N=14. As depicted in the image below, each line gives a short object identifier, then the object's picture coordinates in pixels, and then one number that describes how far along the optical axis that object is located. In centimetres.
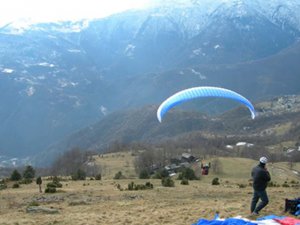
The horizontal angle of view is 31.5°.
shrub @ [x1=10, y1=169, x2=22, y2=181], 6181
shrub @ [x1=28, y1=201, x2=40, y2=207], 3368
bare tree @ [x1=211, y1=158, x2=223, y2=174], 10880
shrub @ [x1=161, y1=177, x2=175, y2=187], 4746
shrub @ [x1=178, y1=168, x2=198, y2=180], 6694
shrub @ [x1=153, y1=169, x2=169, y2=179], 6588
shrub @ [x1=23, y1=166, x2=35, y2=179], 6606
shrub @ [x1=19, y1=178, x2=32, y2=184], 5552
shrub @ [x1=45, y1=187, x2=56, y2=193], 4302
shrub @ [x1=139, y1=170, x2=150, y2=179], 6710
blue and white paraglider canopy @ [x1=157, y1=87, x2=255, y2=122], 3338
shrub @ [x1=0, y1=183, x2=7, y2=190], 5044
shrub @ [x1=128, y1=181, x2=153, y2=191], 4405
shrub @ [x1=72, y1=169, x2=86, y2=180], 6169
